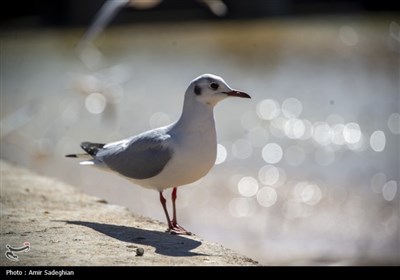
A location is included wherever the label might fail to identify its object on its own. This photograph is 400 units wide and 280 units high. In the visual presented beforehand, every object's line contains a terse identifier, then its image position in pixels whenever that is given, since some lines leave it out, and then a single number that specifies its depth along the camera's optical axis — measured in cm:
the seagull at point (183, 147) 956
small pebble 837
